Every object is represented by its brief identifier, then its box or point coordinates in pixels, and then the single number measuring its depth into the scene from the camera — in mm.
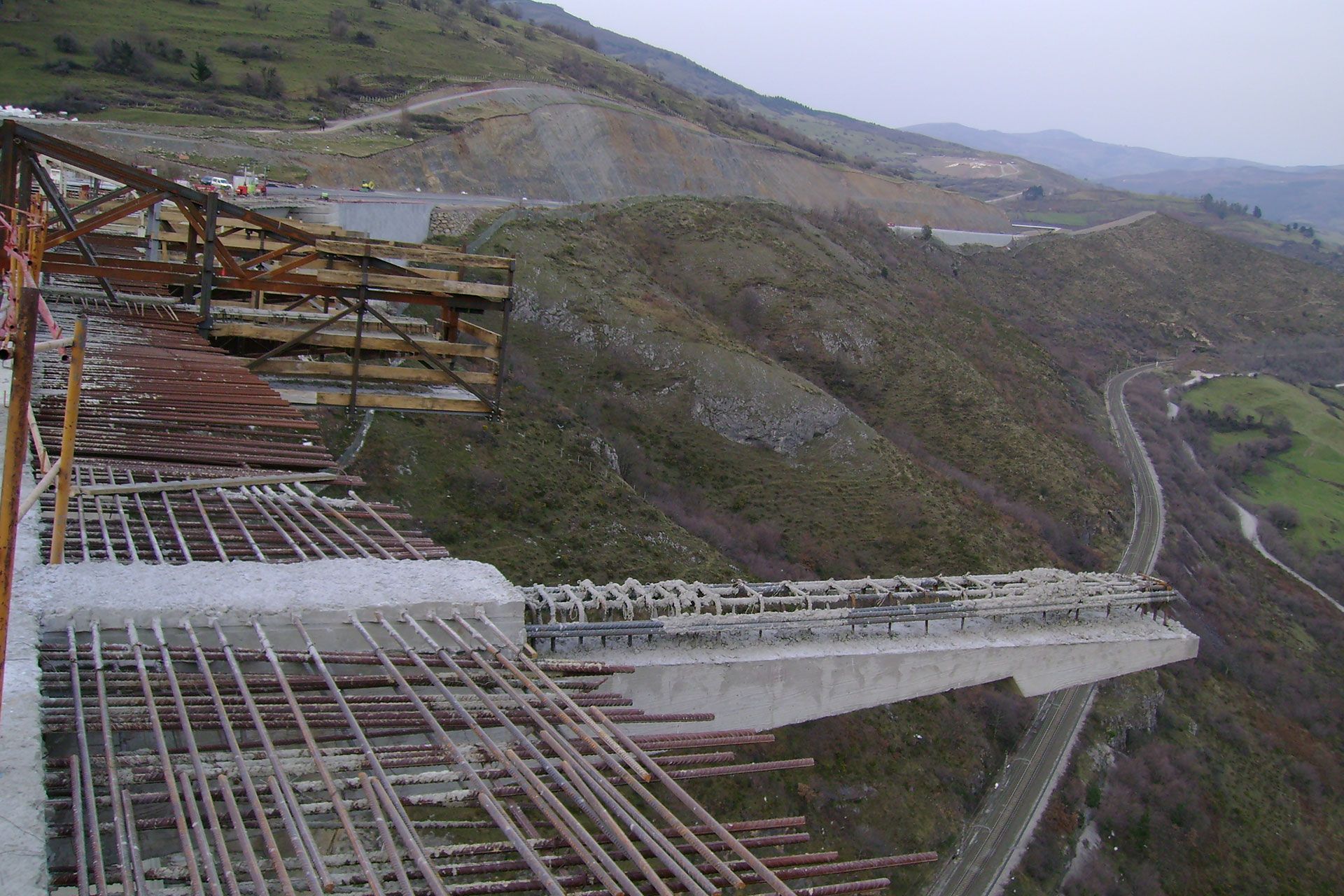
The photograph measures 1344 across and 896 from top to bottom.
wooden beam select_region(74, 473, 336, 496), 6965
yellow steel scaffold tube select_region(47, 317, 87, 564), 4430
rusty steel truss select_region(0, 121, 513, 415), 9445
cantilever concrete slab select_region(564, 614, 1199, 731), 11695
